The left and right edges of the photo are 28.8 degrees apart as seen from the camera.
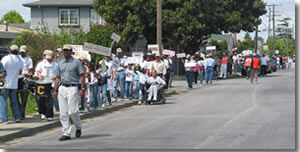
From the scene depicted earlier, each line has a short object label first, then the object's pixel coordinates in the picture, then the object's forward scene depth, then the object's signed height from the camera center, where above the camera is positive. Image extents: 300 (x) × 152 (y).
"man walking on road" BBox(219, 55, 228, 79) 39.38 -0.43
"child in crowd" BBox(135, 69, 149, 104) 21.00 -0.86
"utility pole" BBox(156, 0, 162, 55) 27.94 +1.62
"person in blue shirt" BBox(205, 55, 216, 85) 32.84 -0.46
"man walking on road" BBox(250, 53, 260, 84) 32.98 -0.42
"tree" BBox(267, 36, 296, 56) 135.95 +2.99
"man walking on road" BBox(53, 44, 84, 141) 11.85 -0.60
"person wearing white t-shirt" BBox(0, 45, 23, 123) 14.16 -0.41
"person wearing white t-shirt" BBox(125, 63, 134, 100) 21.30 -0.73
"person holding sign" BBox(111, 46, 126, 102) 20.16 -0.35
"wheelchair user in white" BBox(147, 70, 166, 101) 20.69 -0.85
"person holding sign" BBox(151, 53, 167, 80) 22.75 -0.27
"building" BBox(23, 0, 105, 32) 50.44 +4.13
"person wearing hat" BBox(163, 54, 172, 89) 27.47 -0.24
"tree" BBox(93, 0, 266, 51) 40.06 +2.95
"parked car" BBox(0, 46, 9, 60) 19.91 +0.31
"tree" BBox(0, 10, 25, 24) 72.94 +5.51
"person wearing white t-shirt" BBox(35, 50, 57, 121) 14.90 -0.42
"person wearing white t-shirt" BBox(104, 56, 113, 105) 19.38 -0.46
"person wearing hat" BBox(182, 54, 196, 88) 30.05 -0.63
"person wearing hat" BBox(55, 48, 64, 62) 15.28 +0.17
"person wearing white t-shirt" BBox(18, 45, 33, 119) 15.09 -0.40
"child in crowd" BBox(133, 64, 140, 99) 21.91 -0.56
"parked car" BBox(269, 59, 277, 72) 57.75 -0.64
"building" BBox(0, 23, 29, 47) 39.09 +1.77
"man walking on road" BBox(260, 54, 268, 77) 43.59 -0.33
